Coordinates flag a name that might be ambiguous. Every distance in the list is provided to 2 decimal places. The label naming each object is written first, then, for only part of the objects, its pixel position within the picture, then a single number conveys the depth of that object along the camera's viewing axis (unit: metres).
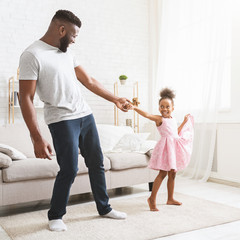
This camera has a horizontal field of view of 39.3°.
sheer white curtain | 3.81
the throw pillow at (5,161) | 2.57
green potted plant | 4.60
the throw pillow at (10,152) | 2.79
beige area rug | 2.12
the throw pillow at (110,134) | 3.78
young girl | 2.73
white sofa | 2.65
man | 2.01
